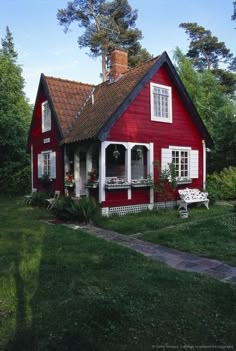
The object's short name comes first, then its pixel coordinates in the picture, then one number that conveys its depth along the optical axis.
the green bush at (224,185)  17.44
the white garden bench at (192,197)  13.01
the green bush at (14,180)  22.83
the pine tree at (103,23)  31.94
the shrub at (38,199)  15.59
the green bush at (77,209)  10.87
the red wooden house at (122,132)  12.76
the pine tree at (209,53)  37.66
